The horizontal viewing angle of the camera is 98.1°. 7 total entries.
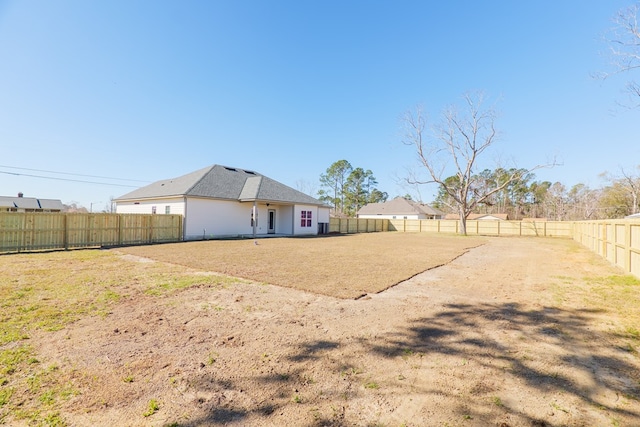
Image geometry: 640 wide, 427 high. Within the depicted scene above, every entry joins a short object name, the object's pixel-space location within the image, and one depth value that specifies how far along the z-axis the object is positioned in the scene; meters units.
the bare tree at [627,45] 7.73
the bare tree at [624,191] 35.94
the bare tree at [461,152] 27.62
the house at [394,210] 47.25
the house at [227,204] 17.62
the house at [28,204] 34.07
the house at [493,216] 51.13
